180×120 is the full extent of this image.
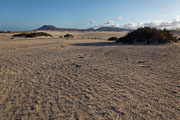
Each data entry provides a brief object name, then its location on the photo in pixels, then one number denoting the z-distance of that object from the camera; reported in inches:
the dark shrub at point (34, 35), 931.7
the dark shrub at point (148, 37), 477.7
